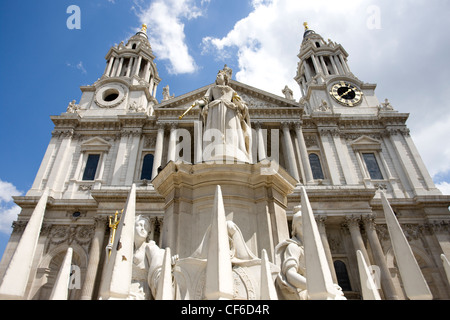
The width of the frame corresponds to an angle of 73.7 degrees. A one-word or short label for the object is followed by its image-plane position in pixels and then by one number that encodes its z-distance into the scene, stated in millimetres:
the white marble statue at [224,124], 6781
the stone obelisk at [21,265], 3268
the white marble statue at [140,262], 4504
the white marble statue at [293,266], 4070
